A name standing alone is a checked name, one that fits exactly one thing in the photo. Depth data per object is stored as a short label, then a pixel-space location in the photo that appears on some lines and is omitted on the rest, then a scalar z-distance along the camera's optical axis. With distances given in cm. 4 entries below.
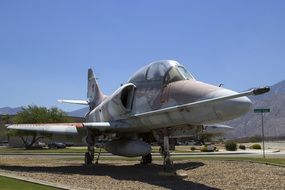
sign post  1889
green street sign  1889
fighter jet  950
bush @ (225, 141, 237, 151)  4117
